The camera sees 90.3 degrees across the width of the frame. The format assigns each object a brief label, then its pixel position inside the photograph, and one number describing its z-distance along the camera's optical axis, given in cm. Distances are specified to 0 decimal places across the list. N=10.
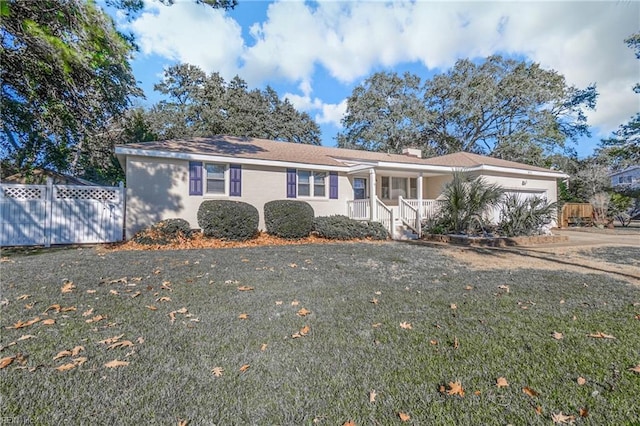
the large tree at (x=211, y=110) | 2711
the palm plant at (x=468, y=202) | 1139
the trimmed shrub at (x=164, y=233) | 959
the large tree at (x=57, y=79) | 538
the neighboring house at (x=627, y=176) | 3534
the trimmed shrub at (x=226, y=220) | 1034
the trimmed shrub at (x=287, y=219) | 1132
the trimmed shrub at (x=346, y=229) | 1171
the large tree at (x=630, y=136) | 2109
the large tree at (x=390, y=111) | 2950
